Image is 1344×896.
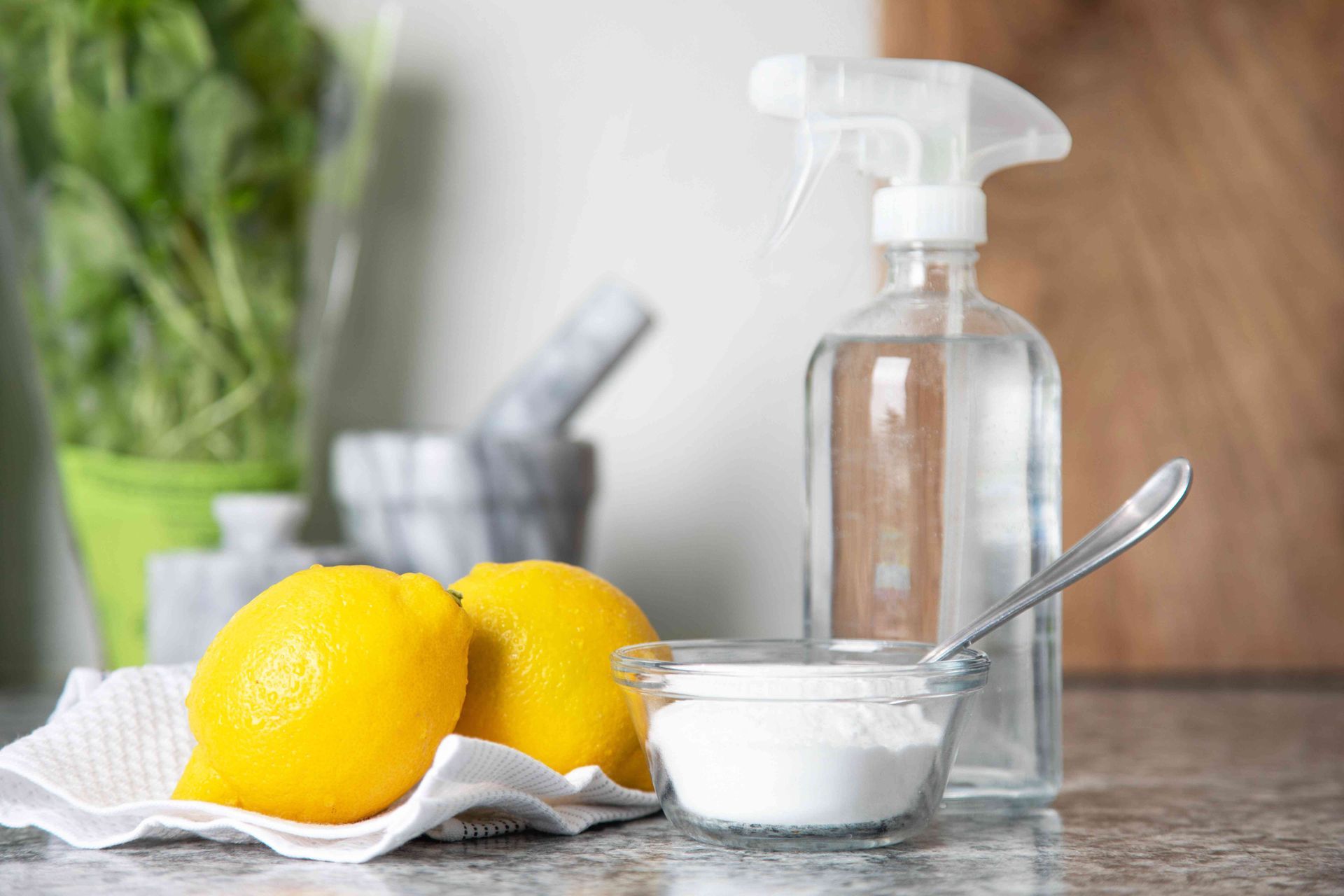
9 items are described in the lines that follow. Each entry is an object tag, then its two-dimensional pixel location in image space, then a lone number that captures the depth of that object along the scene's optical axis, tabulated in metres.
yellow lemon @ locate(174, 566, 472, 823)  0.72
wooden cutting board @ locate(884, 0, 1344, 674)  1.22
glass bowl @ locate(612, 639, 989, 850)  0.71
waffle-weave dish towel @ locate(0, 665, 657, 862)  0.72
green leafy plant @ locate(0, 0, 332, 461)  1.10
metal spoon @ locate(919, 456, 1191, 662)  0.74
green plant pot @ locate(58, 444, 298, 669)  1.10
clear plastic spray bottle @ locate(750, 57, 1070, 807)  0.79
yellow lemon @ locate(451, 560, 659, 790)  0.76
